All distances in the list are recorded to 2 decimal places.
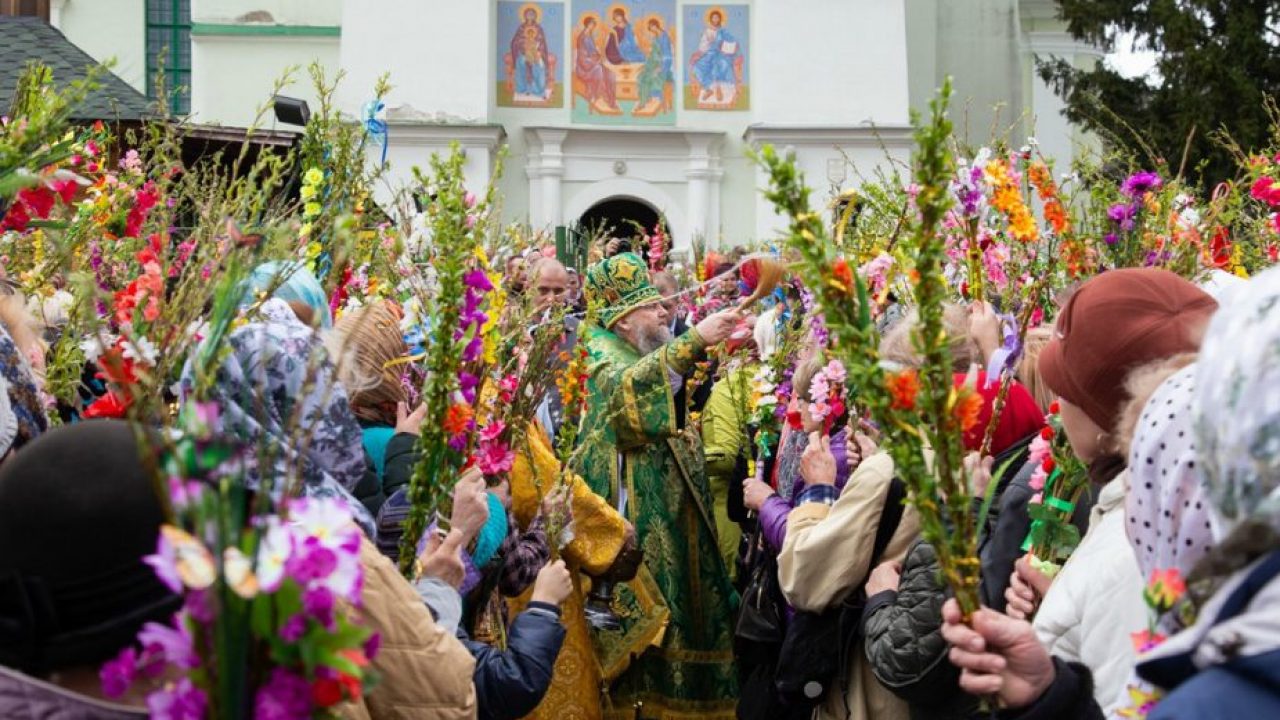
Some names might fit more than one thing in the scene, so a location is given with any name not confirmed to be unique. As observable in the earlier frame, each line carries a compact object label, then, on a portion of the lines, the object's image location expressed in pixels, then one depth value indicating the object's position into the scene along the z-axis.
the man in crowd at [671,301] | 8.57
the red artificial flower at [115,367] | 1.83
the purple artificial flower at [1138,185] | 4.69
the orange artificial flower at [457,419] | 2.86
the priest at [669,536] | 6.08
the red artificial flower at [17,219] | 3.47
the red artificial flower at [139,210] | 4.91
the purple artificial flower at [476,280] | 2.88
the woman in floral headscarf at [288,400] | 2.54
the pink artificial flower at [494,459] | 3.71
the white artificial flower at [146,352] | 2.85
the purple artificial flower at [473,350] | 2.93
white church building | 23.91
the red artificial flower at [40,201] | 3.49
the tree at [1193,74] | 19.56
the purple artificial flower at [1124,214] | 4.63
